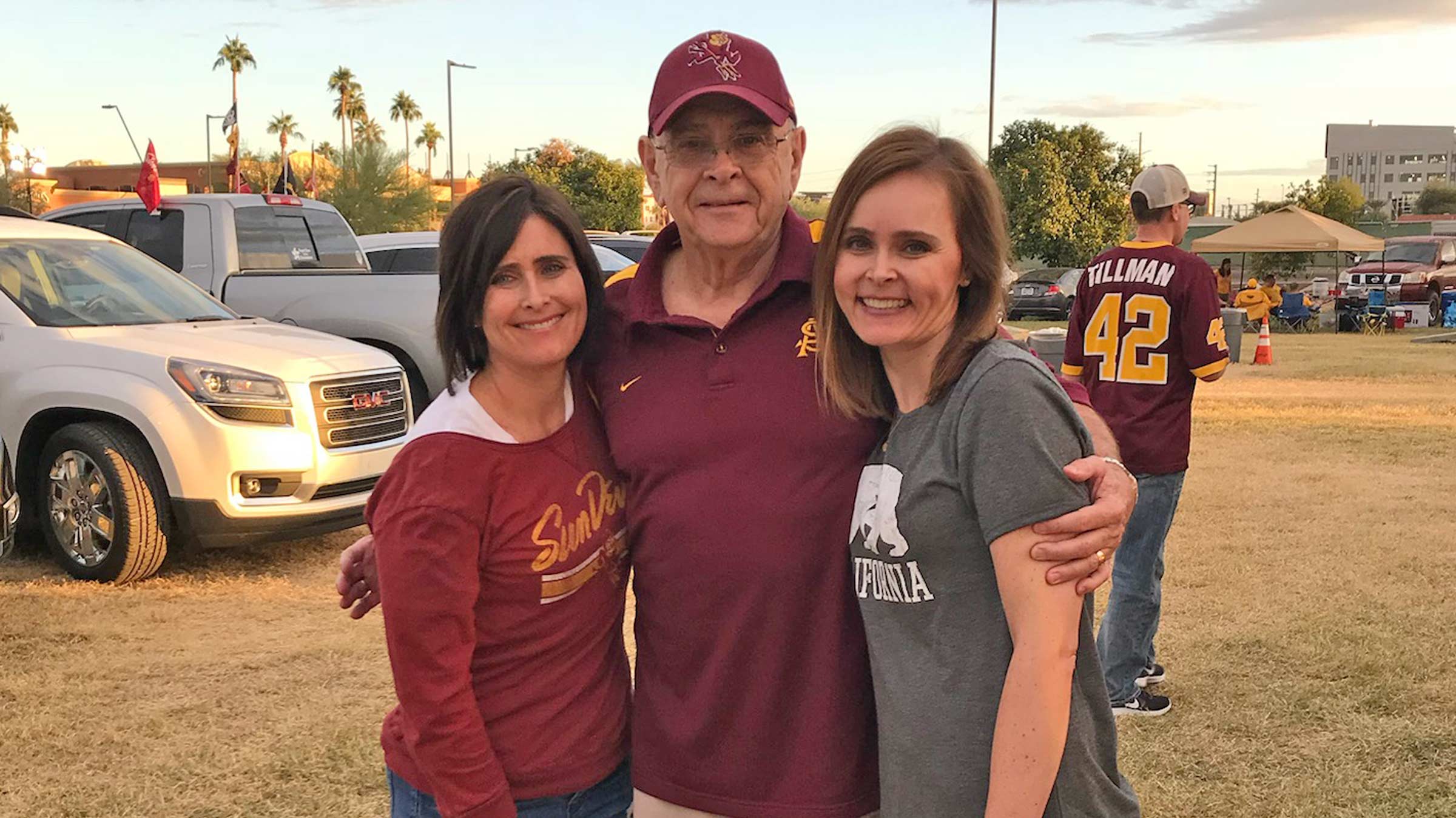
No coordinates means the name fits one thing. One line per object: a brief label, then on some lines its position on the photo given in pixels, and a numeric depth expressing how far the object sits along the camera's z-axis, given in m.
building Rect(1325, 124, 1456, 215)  138.62
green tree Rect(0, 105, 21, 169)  88.38
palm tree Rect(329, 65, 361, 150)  87.06
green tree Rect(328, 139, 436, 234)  47.72
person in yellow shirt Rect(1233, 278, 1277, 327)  21.61
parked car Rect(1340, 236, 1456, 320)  25.50
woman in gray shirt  1.64
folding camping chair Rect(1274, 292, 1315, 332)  25.64
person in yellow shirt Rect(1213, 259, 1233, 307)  24.12
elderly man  1.95
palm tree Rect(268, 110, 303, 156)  87.14
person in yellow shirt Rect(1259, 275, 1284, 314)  24.62
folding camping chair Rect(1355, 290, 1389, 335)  24.39
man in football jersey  4.66
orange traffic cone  18.19
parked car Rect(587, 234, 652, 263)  13.45
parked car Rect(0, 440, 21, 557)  4.73
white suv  5.88
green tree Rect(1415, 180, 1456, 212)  99.00
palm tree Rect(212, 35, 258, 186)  75.94
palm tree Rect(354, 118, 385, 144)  50.22
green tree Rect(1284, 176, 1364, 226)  52.97
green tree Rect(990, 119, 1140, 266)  37.09
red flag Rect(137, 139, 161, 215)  8.85
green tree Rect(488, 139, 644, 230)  51.03
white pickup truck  8.70
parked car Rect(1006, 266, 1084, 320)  27.72
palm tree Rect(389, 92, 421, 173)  98.19
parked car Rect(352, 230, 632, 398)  8.76
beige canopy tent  24.16
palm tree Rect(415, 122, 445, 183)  102.94
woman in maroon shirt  1.83
